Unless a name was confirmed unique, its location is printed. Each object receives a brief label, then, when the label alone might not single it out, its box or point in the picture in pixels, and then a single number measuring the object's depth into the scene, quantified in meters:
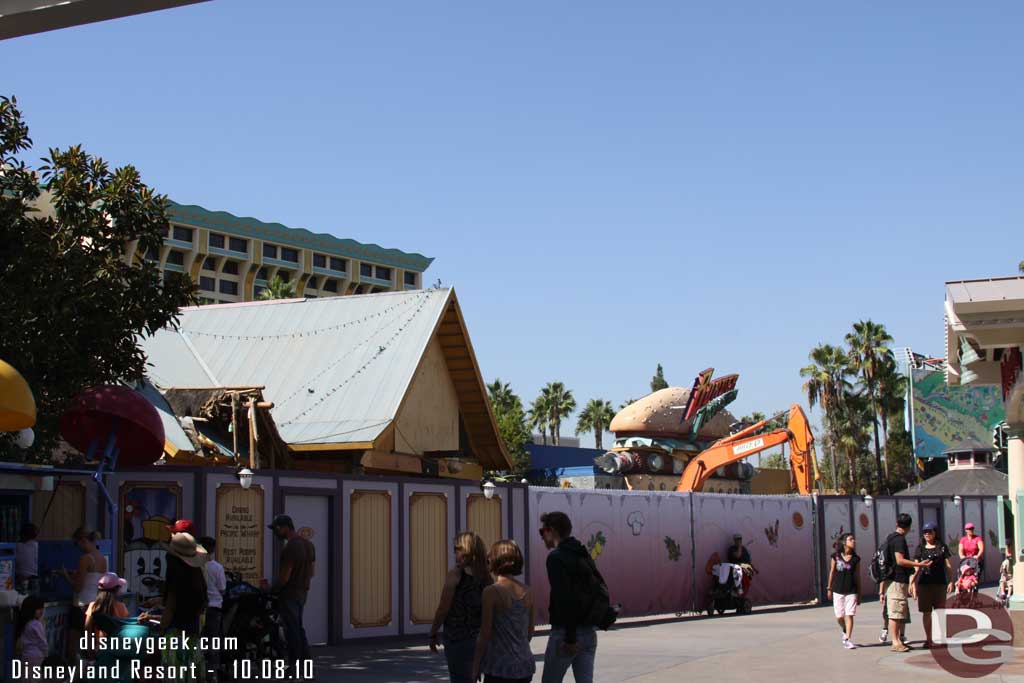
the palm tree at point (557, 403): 103.69
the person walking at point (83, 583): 13.40
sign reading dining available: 17.50
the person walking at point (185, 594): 11.52
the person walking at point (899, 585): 17.38
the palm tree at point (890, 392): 73.75
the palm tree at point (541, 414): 103.81
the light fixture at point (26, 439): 14.58
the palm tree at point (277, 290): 56.27
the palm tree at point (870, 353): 73.81
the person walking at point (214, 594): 13.70
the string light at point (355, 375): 25.70
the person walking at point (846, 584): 17.98
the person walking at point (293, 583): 13.73
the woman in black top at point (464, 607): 10.22
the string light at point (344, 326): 27.70
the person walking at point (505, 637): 8.95
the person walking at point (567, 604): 10.02
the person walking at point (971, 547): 22.53
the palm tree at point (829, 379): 74.19
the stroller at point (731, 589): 27.30
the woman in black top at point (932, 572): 17.25
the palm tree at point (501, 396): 79.60
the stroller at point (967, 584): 22.64
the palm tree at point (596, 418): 107.06
